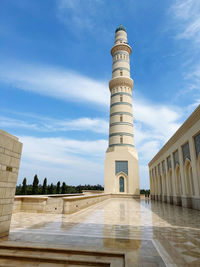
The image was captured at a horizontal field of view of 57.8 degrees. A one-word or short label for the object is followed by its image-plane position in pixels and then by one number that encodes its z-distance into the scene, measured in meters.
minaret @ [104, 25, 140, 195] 29.11
